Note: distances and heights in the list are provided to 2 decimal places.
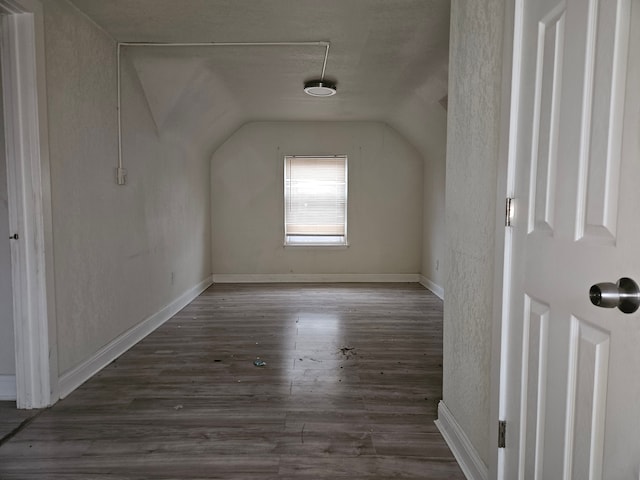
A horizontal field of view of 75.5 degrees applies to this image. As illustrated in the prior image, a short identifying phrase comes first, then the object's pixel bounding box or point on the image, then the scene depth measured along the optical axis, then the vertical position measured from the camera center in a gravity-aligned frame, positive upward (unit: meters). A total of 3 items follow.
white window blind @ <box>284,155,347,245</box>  6.48 +0.08
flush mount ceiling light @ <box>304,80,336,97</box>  4.23 +1.22
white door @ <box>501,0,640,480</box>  0.90 -0.09
